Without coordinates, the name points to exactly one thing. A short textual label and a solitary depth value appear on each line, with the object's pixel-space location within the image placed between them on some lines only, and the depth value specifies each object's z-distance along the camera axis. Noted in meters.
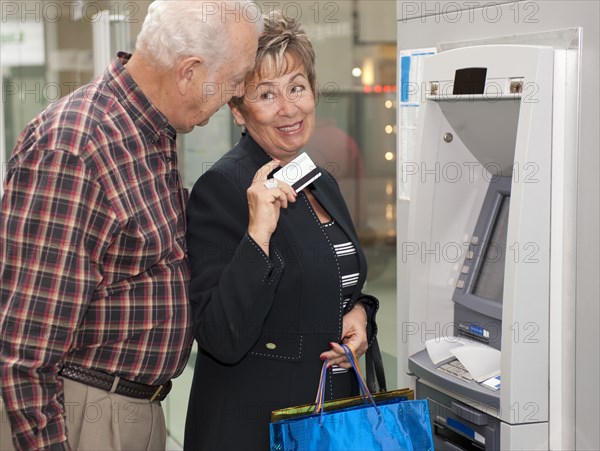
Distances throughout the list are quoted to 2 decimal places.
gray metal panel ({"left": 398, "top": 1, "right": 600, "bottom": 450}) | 1.99
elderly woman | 1.93
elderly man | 1.60
